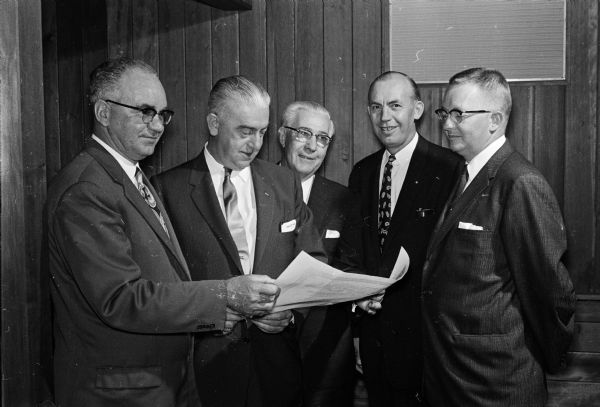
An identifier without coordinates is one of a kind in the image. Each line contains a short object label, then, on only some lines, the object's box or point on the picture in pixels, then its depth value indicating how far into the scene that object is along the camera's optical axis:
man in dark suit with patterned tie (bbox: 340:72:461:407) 2.94
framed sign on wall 3.63
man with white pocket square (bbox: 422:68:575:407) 2.28
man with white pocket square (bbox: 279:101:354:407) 2.94
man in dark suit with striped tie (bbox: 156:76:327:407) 2.44
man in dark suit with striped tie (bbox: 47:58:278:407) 1.90
